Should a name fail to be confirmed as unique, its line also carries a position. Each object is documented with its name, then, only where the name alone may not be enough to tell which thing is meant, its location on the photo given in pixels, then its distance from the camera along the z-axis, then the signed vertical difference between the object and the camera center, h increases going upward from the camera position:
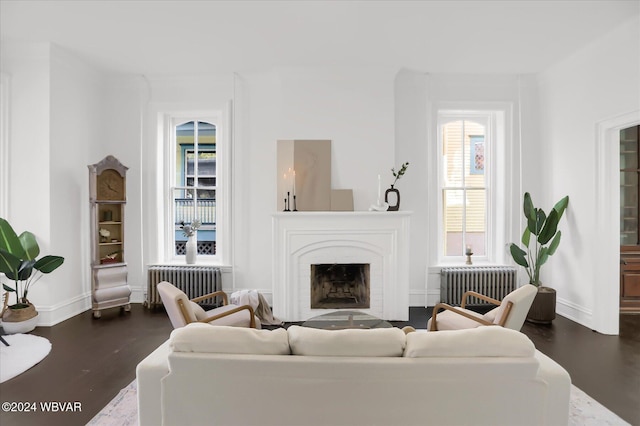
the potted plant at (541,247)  4.44 -0.46
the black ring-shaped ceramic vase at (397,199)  4.77 +0.17
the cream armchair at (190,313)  2.87 -0.86
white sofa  1.81 -0.87
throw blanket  4.43 -1.13
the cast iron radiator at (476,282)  5.09 -1.00
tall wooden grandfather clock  4.67 -0.32
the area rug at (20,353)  3.16 -1.38
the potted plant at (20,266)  3.94 -0.61
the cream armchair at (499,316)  2.92 -0.90
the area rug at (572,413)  2.43 -1.42
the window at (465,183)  5.52 +0.44
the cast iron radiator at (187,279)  5.12 -0.97
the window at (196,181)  5.58 +0.47
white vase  5.33 -0.61
